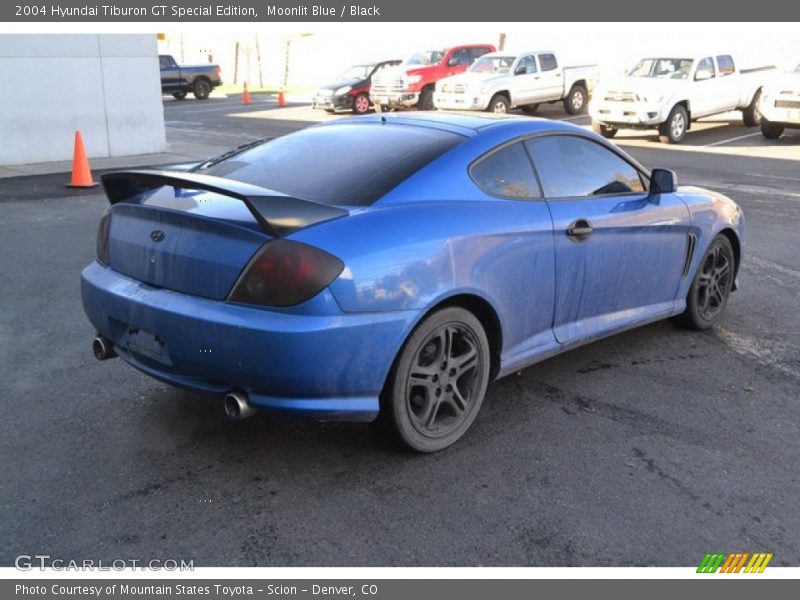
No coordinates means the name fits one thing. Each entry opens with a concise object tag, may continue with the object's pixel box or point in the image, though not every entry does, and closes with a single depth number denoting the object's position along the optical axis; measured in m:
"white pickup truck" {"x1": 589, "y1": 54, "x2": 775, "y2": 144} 17.80
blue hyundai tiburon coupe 3.46
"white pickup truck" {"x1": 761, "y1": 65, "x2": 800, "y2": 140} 17.94
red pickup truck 24.06
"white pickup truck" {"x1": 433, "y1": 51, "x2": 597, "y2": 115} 21.34
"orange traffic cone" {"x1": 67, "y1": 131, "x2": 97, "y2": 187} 11.78
